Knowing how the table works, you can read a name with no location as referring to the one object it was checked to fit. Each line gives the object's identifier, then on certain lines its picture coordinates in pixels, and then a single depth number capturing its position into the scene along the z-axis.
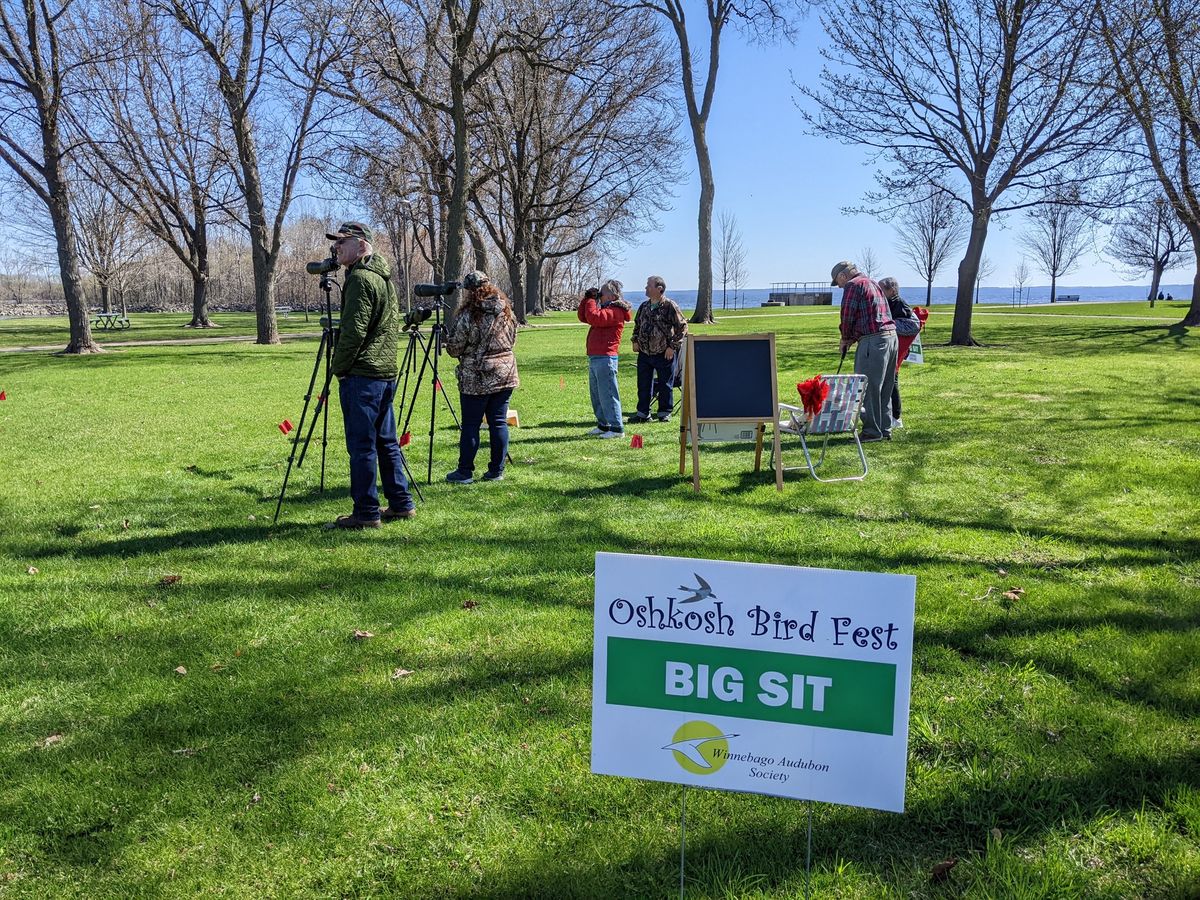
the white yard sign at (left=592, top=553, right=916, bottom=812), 1.93
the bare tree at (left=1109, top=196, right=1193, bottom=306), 49.97
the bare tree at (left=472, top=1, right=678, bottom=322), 29.88
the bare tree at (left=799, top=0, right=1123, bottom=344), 19.27
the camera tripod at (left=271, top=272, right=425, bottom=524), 6.02
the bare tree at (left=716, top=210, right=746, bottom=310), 69.42
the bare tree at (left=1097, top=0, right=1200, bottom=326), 10.50
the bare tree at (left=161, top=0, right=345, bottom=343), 22.22
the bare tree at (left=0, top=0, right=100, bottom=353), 20.11
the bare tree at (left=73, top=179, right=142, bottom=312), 47.81
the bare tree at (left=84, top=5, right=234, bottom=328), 23.19
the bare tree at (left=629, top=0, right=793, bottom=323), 29.50
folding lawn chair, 7.55
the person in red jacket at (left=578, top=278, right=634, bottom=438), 9.82
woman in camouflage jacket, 7.04
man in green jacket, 5.69
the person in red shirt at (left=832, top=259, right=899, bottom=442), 8.70
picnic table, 42.47
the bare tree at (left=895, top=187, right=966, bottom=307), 57.42
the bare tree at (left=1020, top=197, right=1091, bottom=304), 61.16
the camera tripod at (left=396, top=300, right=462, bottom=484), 7.40
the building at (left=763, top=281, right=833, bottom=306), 66.51
